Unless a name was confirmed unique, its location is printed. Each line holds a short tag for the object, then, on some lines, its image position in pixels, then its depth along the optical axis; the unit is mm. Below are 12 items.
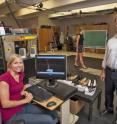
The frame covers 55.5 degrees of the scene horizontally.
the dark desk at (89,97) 1656
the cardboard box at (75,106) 1761
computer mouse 1178
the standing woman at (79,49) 4267
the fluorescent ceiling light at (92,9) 3663
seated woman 1128
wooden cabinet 5043
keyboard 1266
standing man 1677
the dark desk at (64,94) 1311
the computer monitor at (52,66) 1522
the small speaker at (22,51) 1882
